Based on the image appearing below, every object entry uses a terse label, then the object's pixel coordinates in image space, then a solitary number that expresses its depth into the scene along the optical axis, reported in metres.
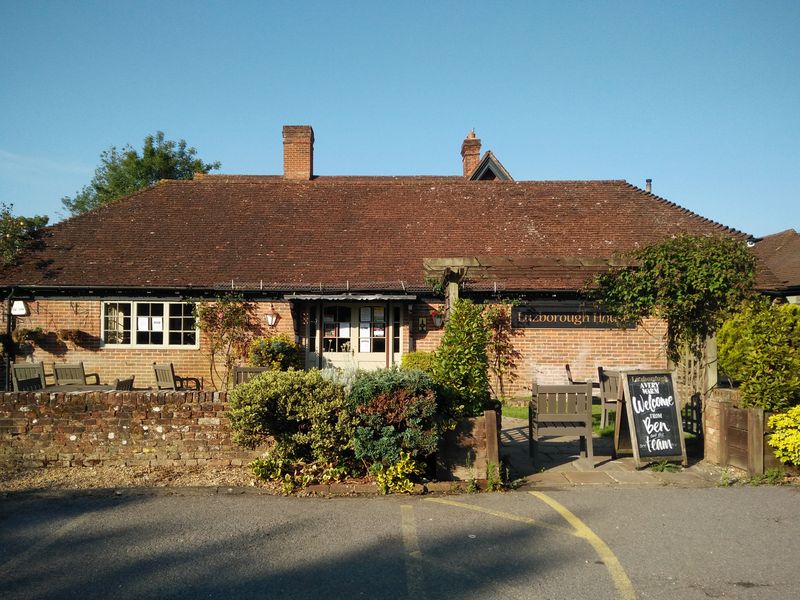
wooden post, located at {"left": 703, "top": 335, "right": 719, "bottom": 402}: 7.89
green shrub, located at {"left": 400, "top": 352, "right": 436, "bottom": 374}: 11.72
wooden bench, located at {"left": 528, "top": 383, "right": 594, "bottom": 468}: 7.39
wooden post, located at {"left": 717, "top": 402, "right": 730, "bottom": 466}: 7.36
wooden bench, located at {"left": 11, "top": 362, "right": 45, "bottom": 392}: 10.44
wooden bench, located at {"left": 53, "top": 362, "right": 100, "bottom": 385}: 11.53
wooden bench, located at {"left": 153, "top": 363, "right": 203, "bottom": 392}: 12.56
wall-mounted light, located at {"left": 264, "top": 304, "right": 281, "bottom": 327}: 13.66
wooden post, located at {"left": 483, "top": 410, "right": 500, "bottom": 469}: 6.59
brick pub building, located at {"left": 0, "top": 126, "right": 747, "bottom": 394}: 13.71
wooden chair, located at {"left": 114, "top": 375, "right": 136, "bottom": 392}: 10.39
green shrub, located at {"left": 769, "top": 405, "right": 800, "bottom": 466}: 6.69
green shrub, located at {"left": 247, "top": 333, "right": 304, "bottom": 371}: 12.66
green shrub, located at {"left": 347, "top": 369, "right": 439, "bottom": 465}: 6.28
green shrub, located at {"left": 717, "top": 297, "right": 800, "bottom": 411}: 6.95
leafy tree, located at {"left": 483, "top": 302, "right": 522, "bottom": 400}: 13.75
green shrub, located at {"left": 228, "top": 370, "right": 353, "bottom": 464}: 6.38
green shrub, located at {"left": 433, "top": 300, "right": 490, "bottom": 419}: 6.77
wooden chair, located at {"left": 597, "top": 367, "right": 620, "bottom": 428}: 9.97
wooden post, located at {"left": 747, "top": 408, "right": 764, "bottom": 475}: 6.86
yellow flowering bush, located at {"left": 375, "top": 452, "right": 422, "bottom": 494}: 6.20
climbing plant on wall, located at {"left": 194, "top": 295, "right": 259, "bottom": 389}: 13.65
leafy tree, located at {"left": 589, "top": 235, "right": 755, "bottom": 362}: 7.90
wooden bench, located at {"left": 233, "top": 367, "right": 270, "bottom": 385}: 10.50
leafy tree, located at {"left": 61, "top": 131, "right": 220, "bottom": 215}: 36.62
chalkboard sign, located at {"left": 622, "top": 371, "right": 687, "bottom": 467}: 7.32
